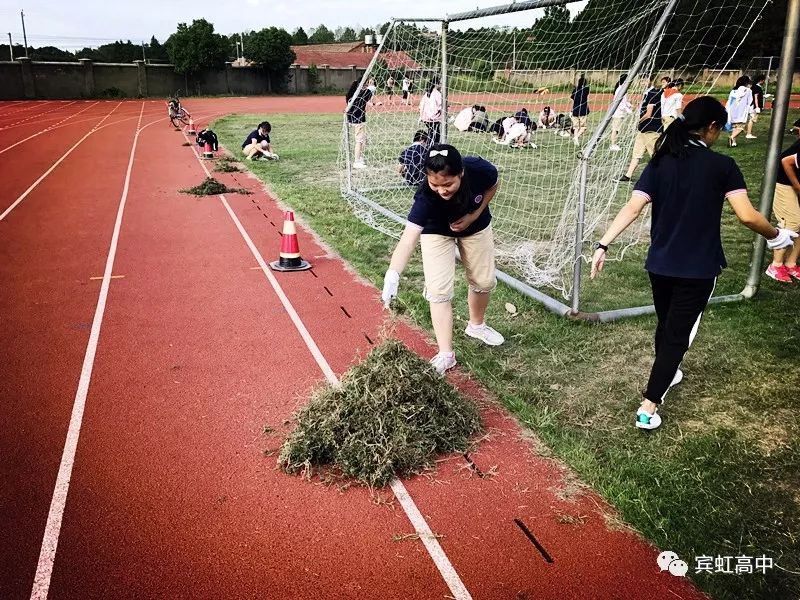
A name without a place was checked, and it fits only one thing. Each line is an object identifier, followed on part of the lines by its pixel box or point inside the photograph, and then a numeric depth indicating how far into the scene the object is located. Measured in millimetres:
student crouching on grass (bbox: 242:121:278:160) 15016
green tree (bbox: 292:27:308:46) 90788
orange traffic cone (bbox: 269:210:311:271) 7344
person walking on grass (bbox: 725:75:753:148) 14633
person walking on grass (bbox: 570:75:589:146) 11867
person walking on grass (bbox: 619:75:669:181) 10617
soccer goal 6312
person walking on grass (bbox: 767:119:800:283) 6288
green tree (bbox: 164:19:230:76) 44094
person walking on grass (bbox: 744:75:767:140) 15973
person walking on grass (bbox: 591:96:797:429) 3430
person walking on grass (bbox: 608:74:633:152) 8437
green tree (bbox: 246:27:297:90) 47688
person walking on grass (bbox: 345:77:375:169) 11304
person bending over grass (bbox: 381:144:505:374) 3951
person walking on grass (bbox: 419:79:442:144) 10027
